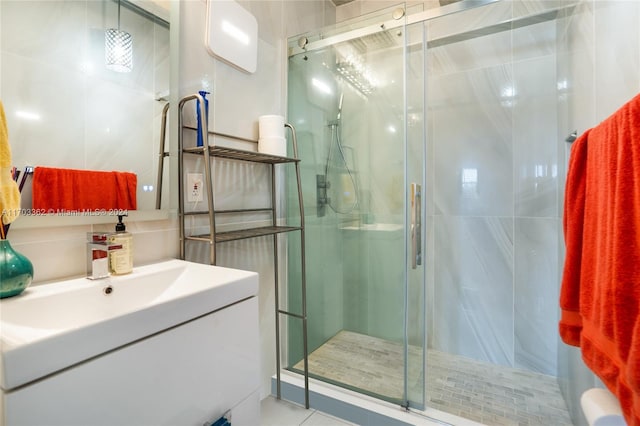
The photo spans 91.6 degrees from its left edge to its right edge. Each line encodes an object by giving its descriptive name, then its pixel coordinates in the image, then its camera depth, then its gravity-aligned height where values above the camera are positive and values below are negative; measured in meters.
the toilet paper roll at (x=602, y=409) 0.63 -0.42
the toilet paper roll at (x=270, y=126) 1.51 +0.41
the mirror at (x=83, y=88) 0.80 +0.37
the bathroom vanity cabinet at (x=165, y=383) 0.49 -0.32
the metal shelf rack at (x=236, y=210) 1.13 +0.01
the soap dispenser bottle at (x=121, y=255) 0.89 -0.12
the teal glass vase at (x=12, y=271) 0.67 -0.13
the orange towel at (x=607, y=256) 0.56 -0.10
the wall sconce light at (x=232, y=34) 1.33 +0.80
